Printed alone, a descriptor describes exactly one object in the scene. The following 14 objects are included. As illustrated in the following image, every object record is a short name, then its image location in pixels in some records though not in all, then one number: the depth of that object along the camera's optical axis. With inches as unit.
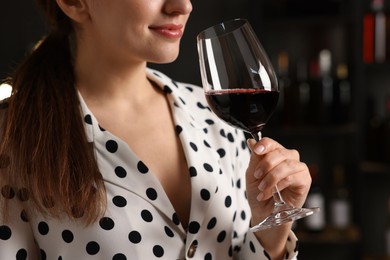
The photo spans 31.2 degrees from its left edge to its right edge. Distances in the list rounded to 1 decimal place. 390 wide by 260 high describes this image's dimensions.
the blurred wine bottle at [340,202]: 136.7
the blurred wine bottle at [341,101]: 138.4
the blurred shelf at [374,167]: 137.5
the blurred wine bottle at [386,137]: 137.9
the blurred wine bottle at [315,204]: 134.4
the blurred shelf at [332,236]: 136.3
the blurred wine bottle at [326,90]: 136.9
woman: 53.3
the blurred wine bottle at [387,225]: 144.9
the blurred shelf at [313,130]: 138.3
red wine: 48.8
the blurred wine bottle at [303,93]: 136.9
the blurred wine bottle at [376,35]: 137.5
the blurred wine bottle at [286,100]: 138.2
